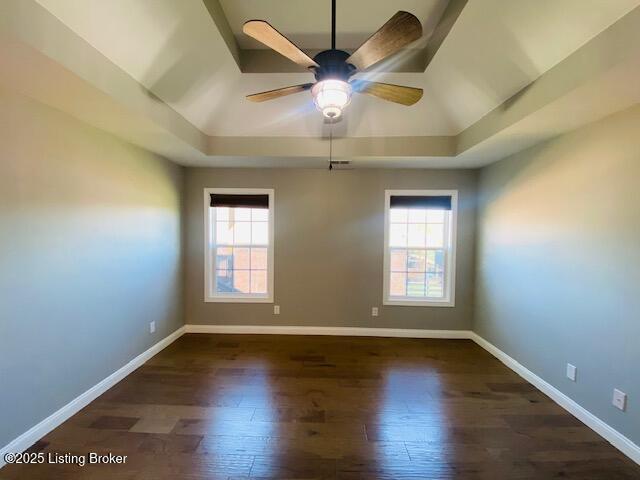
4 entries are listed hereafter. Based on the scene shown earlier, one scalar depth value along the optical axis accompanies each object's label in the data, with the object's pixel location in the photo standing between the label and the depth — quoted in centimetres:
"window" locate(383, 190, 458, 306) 403
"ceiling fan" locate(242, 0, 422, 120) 133
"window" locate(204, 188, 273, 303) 404
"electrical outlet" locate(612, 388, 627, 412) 198
